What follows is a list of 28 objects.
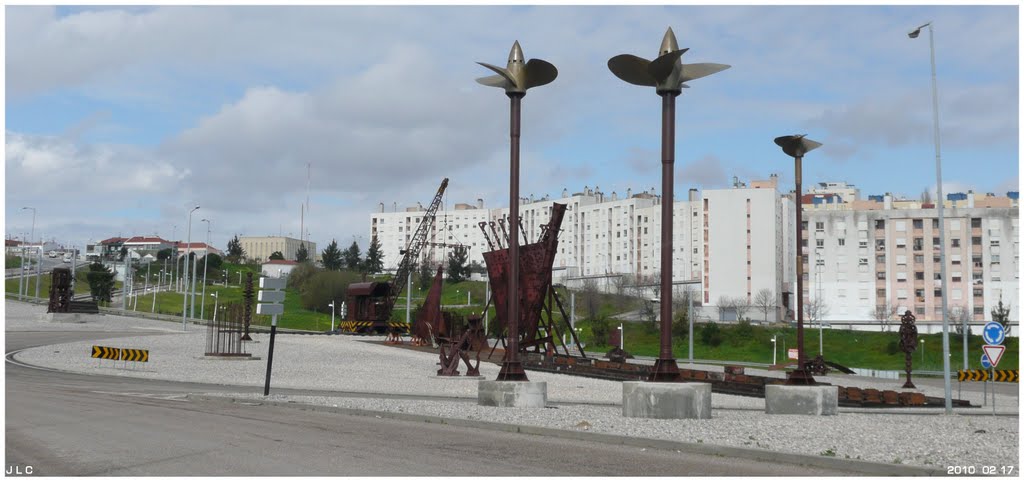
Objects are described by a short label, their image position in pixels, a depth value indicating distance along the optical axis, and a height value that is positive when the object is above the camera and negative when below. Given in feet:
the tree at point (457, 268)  491.31 +25.08
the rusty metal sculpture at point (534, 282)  133.80 +5.29
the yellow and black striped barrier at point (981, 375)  112.36 -4.94
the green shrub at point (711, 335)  266.16 -2.57
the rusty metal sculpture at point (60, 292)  220.02 +3.66
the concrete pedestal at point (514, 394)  62.90 -4.71
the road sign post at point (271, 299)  73.56 +1.15
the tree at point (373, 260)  535.19 +30.91
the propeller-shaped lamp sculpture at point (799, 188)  69.92 +10.40
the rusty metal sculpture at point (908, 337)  143.08 -0.91
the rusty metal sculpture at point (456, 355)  114.73 -4.19
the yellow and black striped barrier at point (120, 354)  110.63 -4.93
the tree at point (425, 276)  463.83 +19.66
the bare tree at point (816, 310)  333.42 +6.44
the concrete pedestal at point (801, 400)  66.90 -4.89
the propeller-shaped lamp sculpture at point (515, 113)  65.51 +14.12
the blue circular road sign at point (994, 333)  80.64 -0.05
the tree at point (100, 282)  323.78 +8.92
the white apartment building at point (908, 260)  342.85 +24.77
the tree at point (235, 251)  596.29 +37.72
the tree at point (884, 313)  337.72 +5.88
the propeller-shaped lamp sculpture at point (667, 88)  57.72 +14.21
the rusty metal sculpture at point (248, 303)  156.54 +1.66
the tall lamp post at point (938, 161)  93.20 +16.06
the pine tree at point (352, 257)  559.79 +33.30
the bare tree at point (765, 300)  357.61 +9.66
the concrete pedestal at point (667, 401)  54.85 -4.23
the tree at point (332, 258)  537.32 +31.65
